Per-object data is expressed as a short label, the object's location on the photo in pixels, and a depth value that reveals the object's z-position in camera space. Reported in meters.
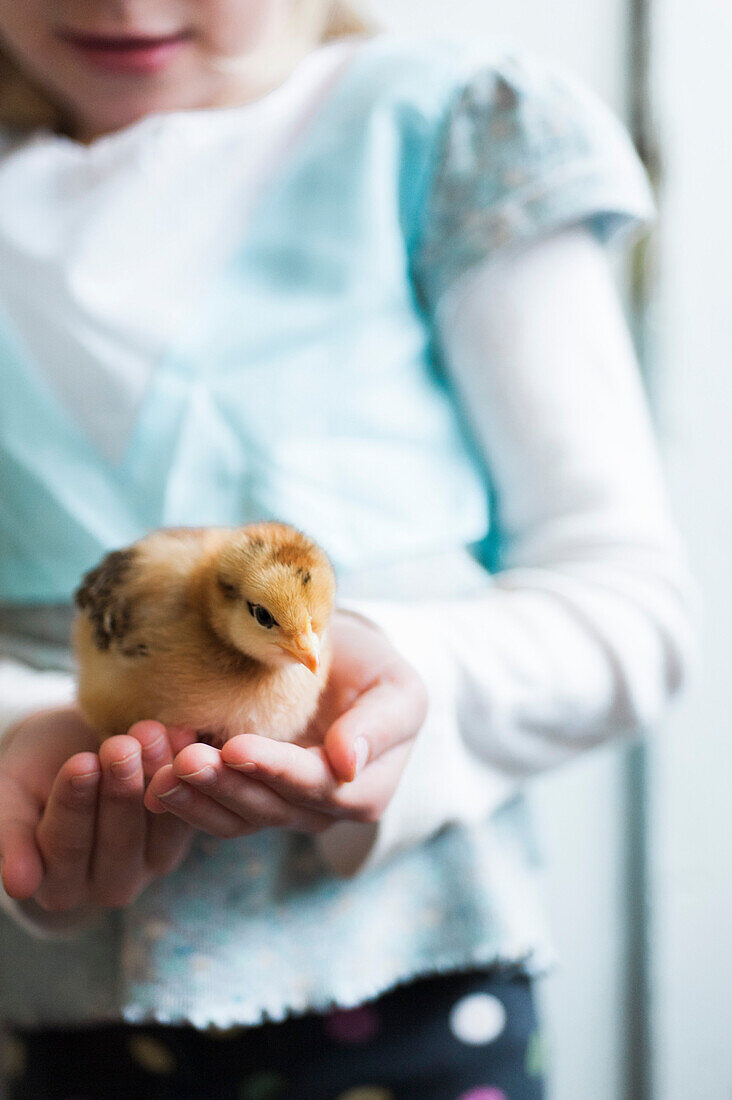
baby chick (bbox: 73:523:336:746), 0.37
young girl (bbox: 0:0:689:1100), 0.50
